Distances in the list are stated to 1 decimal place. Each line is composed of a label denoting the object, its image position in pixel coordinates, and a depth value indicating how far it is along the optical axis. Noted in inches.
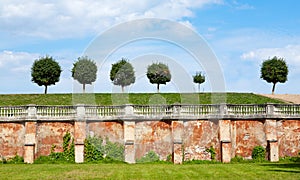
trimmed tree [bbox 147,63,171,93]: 2177.7
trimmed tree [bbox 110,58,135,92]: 2043.3
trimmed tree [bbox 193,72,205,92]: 2551.7
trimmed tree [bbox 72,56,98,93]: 2142.0
